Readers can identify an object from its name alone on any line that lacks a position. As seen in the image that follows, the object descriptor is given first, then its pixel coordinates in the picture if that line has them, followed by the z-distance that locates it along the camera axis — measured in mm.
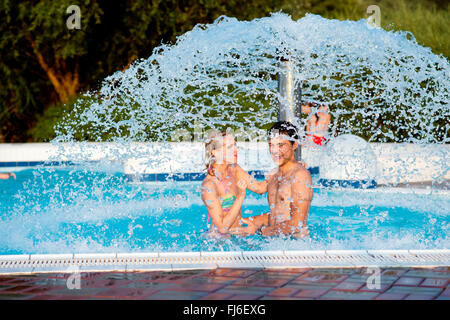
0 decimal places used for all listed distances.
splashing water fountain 5402
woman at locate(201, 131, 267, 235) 4770
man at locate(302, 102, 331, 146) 9258
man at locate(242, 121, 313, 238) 4861
